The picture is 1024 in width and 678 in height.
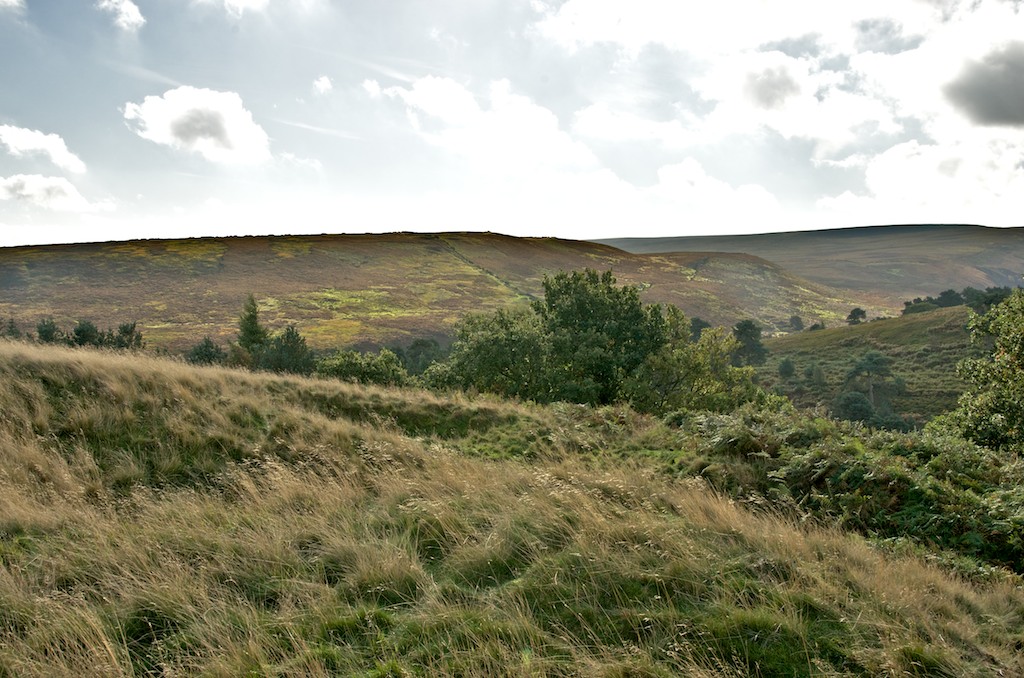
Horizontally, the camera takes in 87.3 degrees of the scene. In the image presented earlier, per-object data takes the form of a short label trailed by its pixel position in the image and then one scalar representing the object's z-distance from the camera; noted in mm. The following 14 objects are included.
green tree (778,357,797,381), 80812
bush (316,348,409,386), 40250
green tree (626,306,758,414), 30297
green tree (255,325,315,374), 53094
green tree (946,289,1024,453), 17422
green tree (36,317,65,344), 54062
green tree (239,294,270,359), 59000
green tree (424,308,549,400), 31859
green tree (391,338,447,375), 64562
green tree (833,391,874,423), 58250
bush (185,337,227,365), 51719
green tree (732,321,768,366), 91250
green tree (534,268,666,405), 30500
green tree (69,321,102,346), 47969
